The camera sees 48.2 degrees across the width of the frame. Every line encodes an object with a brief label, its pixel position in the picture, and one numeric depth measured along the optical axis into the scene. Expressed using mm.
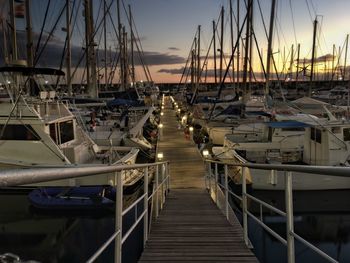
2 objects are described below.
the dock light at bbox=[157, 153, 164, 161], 16594
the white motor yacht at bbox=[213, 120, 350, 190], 14320
